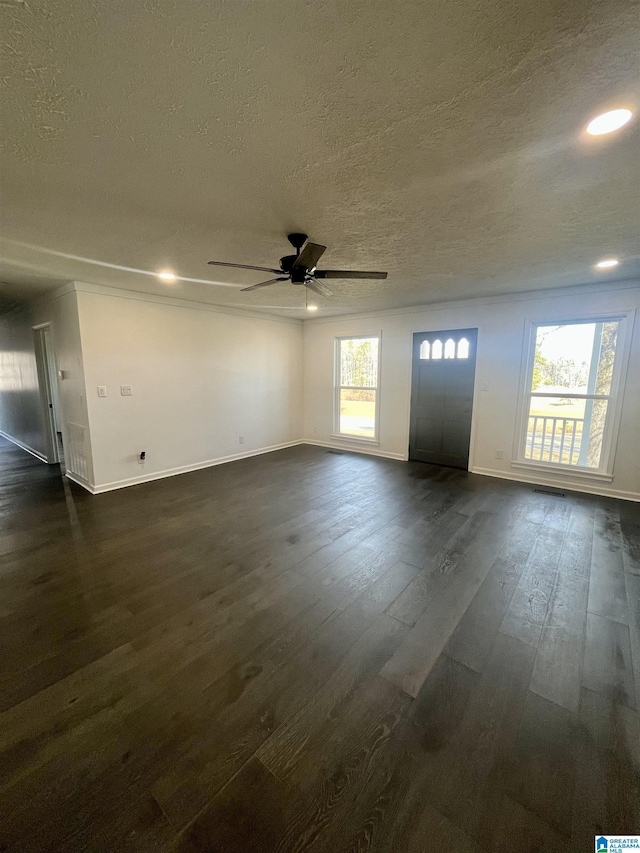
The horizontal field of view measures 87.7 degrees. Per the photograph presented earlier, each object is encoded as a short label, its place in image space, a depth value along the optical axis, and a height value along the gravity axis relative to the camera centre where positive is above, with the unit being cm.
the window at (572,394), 398 -20
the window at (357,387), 592 -19
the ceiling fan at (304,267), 230 +82
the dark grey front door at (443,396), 493 -29
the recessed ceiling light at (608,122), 134 +106
